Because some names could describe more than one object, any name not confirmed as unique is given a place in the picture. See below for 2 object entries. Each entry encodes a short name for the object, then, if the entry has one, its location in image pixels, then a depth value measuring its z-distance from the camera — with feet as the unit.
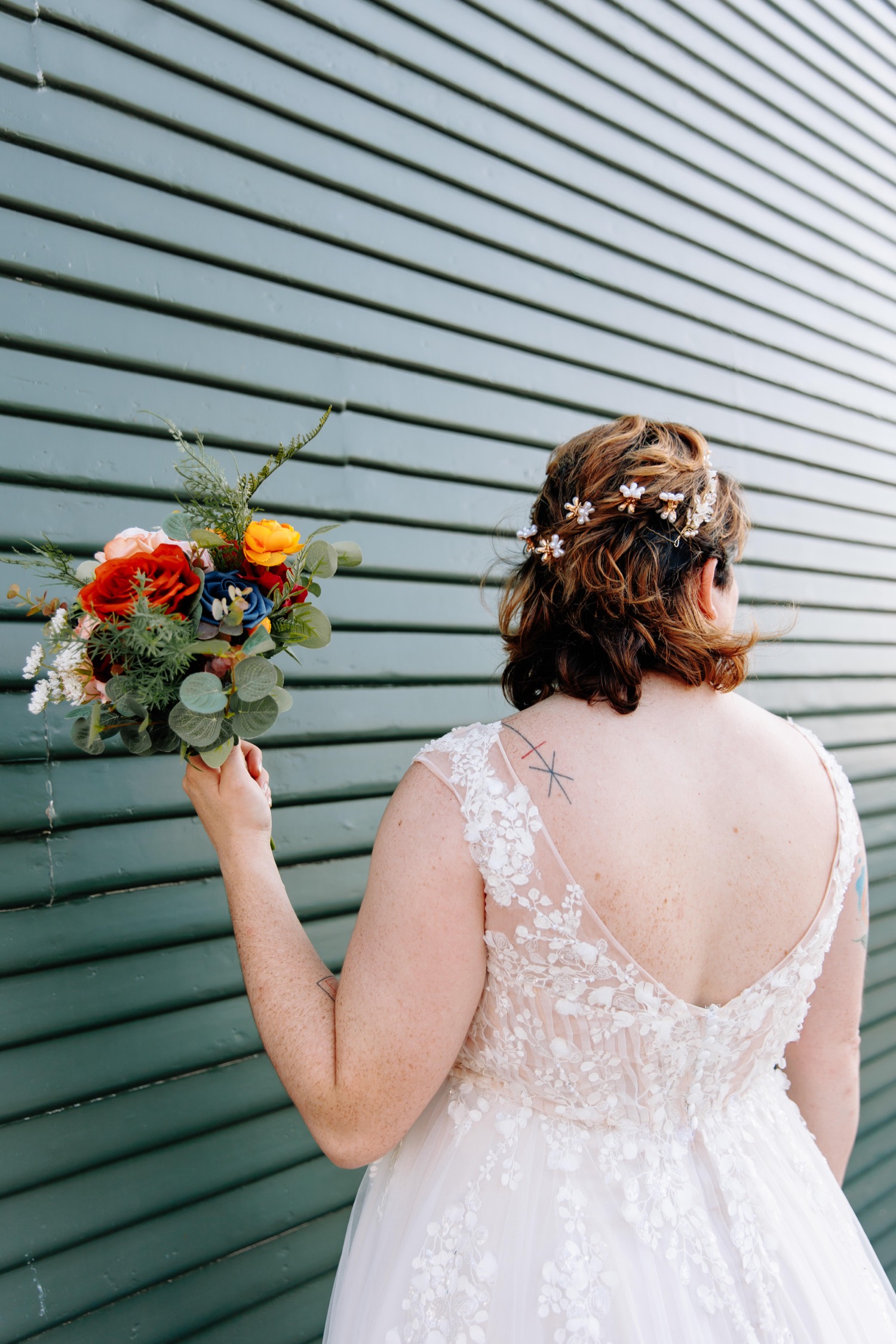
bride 4.10
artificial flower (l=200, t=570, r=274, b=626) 4.19
